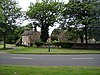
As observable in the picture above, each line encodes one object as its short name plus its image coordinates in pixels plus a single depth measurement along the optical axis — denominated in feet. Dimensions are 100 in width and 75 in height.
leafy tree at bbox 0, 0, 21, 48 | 66.28
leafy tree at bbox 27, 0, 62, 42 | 90.58
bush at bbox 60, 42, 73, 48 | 66.80
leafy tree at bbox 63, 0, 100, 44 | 62.45
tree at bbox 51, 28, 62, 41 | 108.67
